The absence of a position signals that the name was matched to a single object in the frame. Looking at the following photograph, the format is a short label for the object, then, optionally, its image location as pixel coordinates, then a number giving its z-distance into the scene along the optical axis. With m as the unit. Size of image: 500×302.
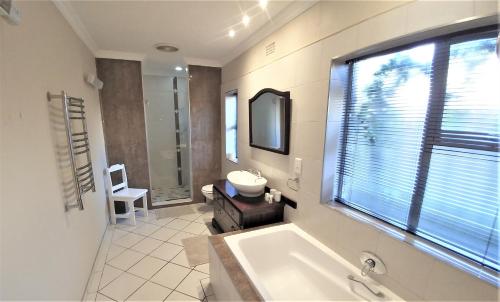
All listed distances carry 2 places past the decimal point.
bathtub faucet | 1.32
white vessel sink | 2.21
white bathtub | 1.47
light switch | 1.90
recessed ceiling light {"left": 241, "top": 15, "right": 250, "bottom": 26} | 2.03
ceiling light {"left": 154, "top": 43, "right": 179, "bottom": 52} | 2.78
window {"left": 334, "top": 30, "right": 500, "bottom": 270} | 0.96
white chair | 2.98
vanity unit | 2.06
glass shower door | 3.97
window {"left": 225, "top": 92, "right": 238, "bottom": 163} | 3.32
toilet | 3.30
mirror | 2.02
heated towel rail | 1.50
